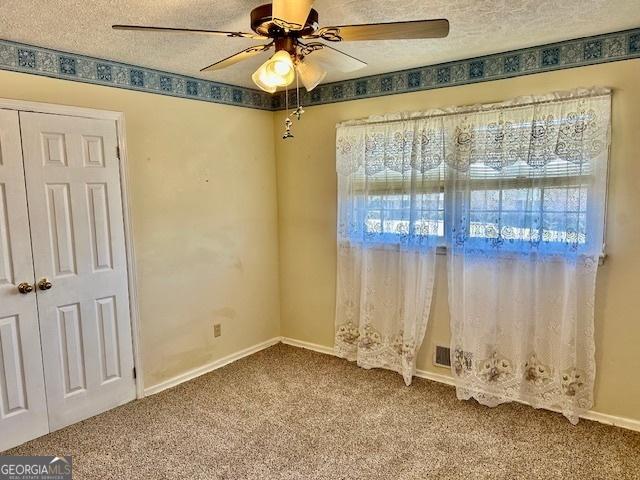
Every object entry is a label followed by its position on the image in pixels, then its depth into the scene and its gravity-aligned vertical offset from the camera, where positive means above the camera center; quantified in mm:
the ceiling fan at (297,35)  1512 +655
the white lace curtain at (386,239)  3205 -339
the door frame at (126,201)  2652 +7
